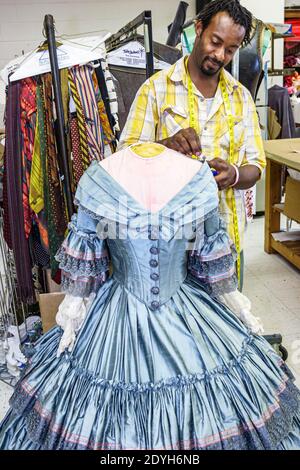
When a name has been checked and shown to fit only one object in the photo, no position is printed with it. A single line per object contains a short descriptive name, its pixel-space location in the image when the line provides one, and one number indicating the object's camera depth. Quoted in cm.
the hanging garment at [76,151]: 171
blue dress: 105
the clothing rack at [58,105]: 151
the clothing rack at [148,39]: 164
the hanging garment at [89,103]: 170
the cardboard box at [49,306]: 181
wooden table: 272
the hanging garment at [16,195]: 169
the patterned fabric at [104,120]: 175
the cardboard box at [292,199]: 281
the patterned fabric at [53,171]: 168
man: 127
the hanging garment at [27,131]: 168
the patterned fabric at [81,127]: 168
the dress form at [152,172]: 116
